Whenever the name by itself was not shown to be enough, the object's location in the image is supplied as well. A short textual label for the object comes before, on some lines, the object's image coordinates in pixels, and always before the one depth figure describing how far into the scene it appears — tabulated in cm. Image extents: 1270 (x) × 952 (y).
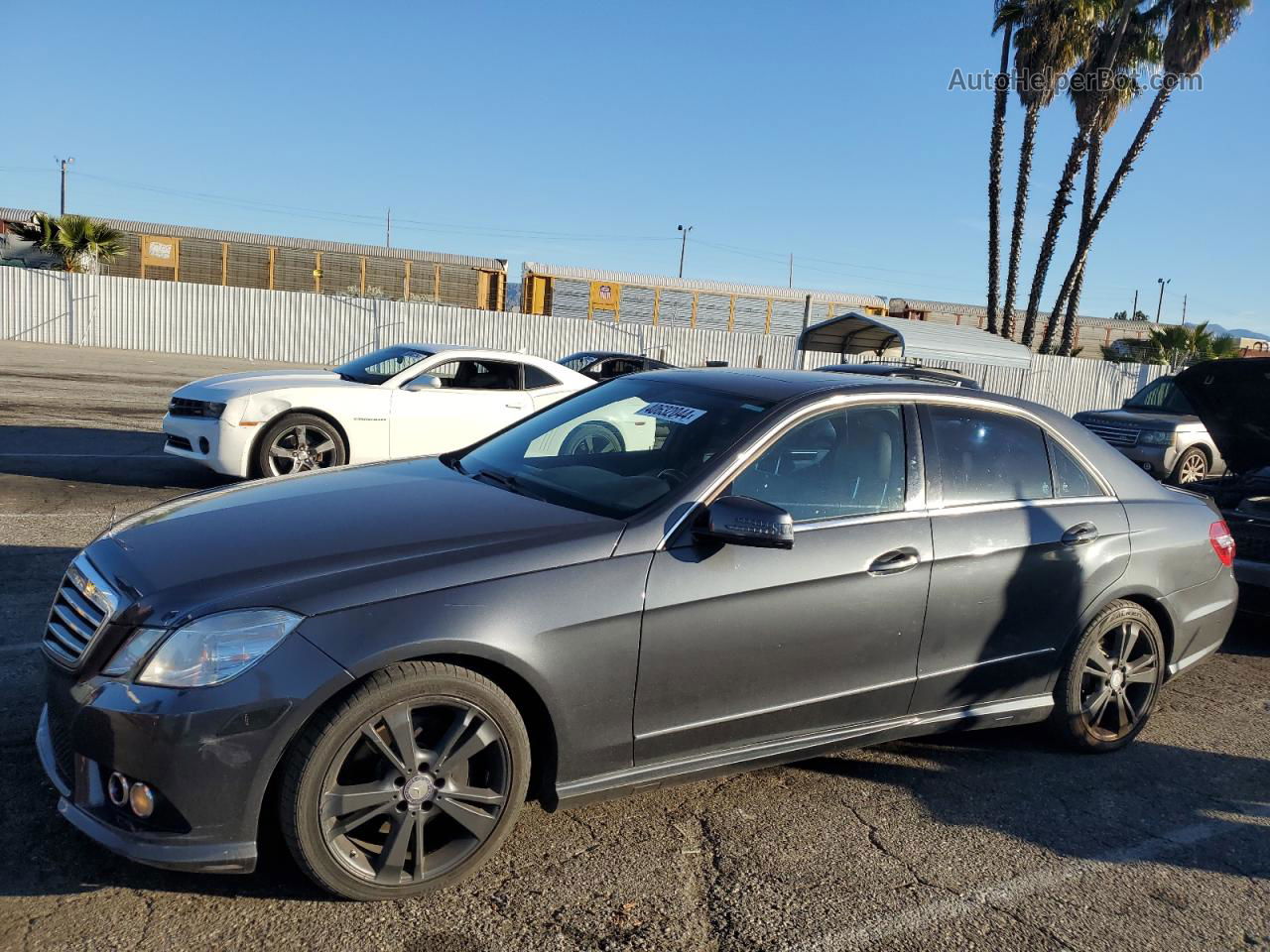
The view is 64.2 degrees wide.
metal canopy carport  1647
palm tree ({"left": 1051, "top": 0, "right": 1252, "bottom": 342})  2617
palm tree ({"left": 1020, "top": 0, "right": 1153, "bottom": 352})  2678
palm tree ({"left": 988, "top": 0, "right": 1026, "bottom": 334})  2716
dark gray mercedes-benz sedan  276
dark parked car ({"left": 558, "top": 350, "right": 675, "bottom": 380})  1833
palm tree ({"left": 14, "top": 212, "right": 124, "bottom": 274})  2919
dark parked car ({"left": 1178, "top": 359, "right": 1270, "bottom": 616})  635
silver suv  1423
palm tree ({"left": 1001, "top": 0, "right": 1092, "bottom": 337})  2597
